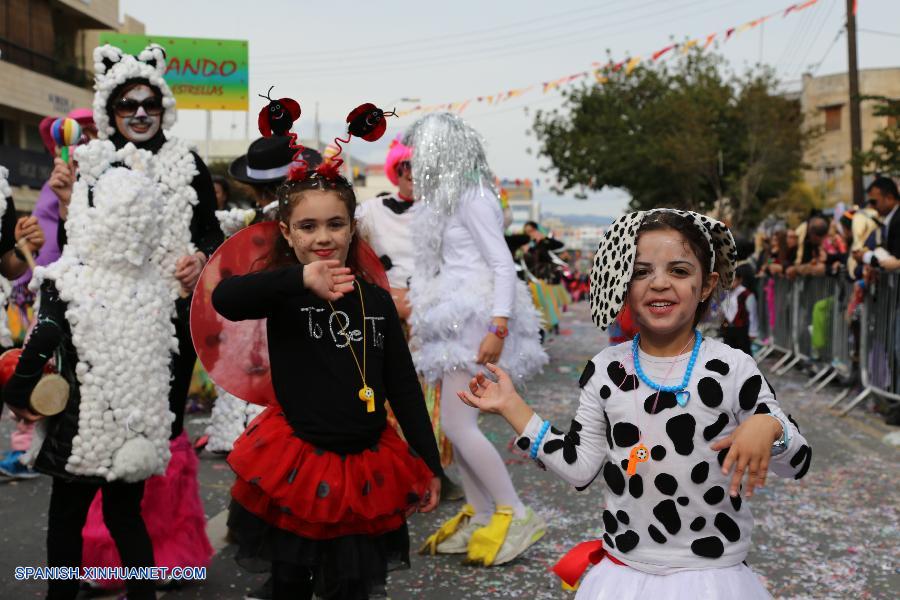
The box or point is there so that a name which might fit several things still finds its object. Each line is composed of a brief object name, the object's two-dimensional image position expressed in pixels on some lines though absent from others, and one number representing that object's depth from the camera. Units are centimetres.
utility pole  1900
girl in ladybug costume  282
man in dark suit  827
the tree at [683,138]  3186
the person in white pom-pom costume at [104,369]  334
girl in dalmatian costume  241
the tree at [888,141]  1197
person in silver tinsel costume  443
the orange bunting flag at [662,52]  1538
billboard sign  2127
